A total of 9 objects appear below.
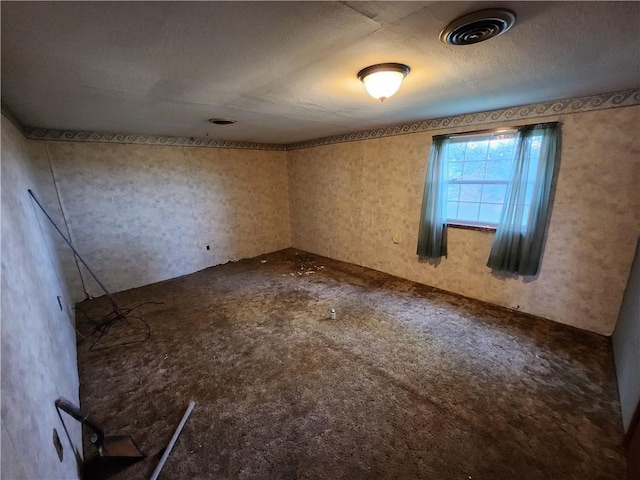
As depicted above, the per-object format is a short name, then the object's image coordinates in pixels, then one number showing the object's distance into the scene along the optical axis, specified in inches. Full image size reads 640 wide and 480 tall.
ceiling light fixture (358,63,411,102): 59.1
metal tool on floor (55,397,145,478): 56.2
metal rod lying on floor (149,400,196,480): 54.9
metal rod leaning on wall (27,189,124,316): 92.9
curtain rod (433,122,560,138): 96.4
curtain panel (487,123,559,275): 96.2
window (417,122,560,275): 99.0
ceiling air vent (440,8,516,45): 40.2
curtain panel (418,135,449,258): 122.9
